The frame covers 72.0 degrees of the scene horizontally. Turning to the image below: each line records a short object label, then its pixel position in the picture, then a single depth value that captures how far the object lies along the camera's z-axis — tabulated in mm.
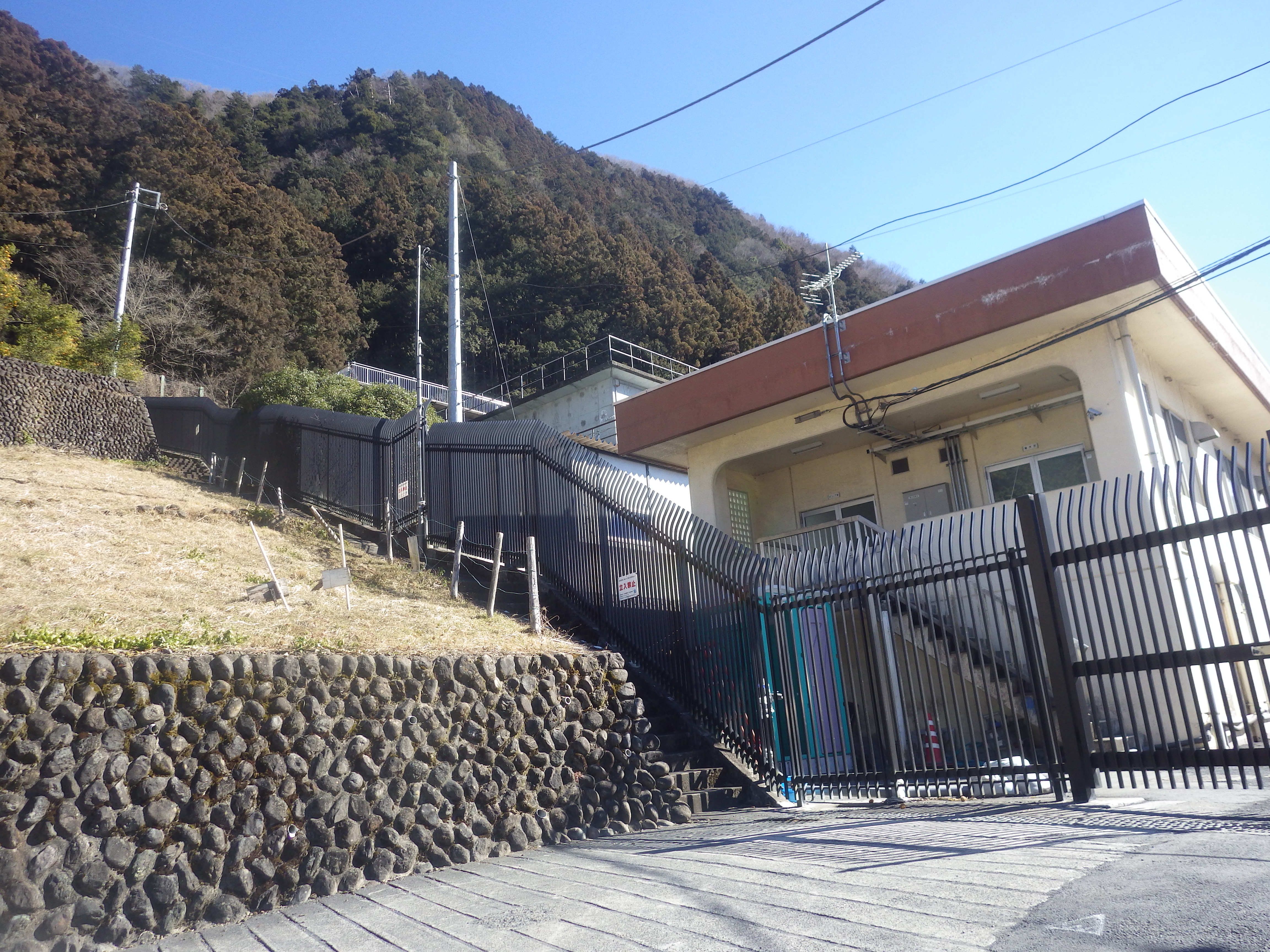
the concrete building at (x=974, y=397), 12117
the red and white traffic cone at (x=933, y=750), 7074
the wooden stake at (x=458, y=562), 10219
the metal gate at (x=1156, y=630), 5691
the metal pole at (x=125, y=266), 24156
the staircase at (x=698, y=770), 8039
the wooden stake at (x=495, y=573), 9438
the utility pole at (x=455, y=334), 15852
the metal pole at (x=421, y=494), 12344
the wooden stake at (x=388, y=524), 12252
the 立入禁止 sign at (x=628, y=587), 9422
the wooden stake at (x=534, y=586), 9219
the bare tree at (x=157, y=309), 28938
